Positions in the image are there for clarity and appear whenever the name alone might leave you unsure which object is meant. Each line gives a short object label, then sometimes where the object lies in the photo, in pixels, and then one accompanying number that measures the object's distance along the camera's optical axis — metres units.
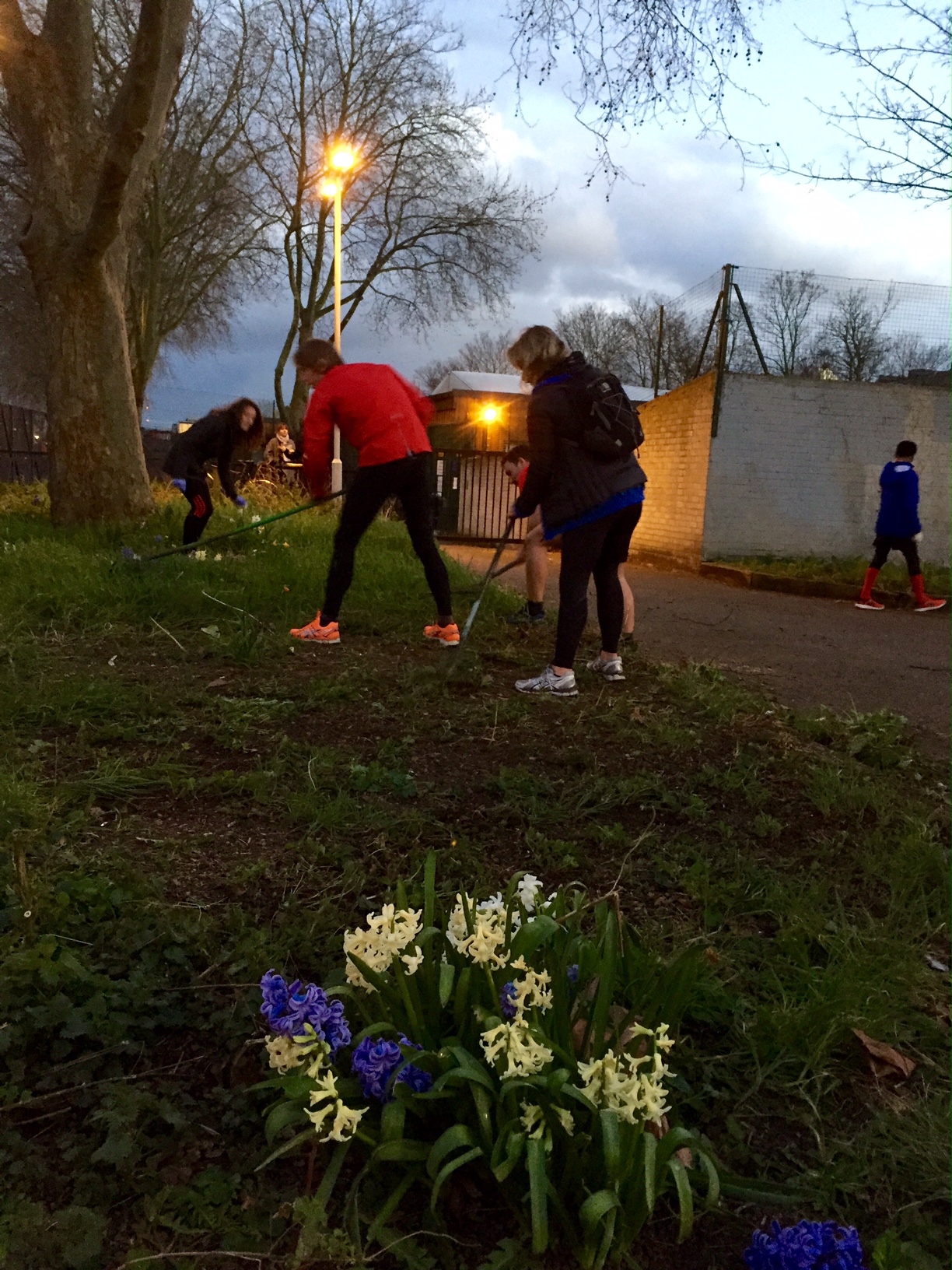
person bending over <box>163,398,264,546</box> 7.55
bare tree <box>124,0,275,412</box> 22.58
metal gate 18.03
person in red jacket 5.07
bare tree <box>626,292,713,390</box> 15.60
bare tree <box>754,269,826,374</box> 11.77
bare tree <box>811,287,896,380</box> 12.05
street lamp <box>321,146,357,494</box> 13.91
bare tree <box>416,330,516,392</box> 61.97
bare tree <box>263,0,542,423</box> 25.03
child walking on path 9.14
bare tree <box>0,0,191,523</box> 8.15
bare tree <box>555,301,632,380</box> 44.97
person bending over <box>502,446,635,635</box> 5.78
